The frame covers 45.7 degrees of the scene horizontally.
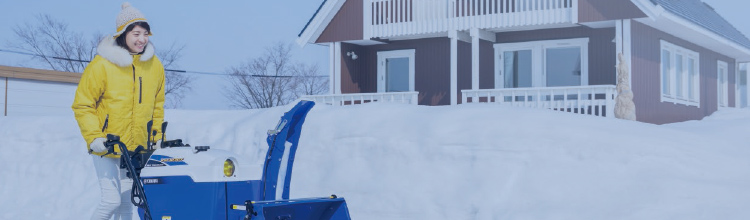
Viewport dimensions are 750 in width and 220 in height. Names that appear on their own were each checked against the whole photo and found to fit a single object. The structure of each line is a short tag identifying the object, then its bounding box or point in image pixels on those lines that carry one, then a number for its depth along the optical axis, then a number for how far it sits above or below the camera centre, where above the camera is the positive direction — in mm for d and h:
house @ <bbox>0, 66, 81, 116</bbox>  26078 +705
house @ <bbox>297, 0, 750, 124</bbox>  17766 +1483
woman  5738 +106
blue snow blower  5434 -432
